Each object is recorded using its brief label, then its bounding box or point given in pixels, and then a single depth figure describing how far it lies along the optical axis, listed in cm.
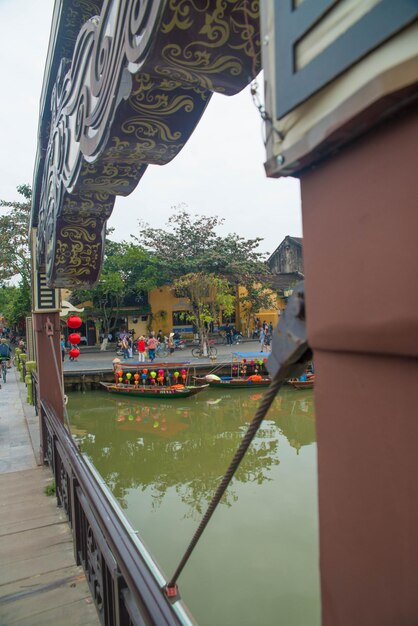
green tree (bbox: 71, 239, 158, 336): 1895
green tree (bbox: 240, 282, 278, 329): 1953
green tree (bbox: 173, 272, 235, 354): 1692
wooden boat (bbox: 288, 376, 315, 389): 1316
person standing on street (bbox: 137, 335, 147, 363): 1551
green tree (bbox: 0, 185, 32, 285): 1936
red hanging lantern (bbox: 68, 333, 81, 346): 782
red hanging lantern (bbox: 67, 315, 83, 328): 632
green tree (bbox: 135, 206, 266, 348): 1711
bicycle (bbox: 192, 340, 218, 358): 1648
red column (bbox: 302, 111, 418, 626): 45
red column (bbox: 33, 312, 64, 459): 474
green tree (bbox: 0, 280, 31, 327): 1961
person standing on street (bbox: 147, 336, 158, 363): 1573
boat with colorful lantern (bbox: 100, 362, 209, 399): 1279
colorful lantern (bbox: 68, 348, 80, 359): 671
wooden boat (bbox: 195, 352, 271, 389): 1336
